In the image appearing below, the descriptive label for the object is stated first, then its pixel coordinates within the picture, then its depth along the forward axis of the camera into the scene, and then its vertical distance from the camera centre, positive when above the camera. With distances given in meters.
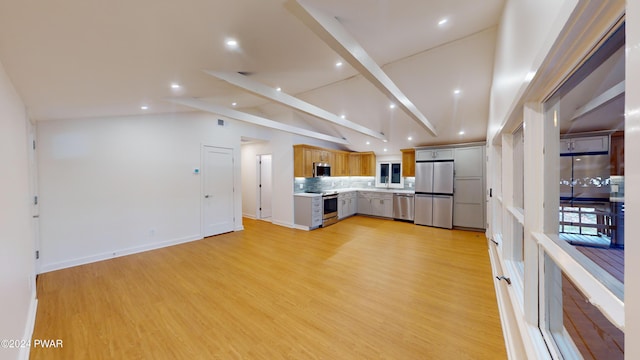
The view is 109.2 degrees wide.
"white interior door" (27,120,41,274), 3.20 -0.13
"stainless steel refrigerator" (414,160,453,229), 5.95 -0.47
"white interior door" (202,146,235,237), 5.22 -0.29
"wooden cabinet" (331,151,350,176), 7.29 +0.43
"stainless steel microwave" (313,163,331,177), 6.39 +0.24
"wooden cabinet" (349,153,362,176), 7.95 +0.45
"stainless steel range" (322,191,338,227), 6.21 -0.88
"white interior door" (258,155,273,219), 7.32 -0.30
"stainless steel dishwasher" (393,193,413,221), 6.68 -0.89
